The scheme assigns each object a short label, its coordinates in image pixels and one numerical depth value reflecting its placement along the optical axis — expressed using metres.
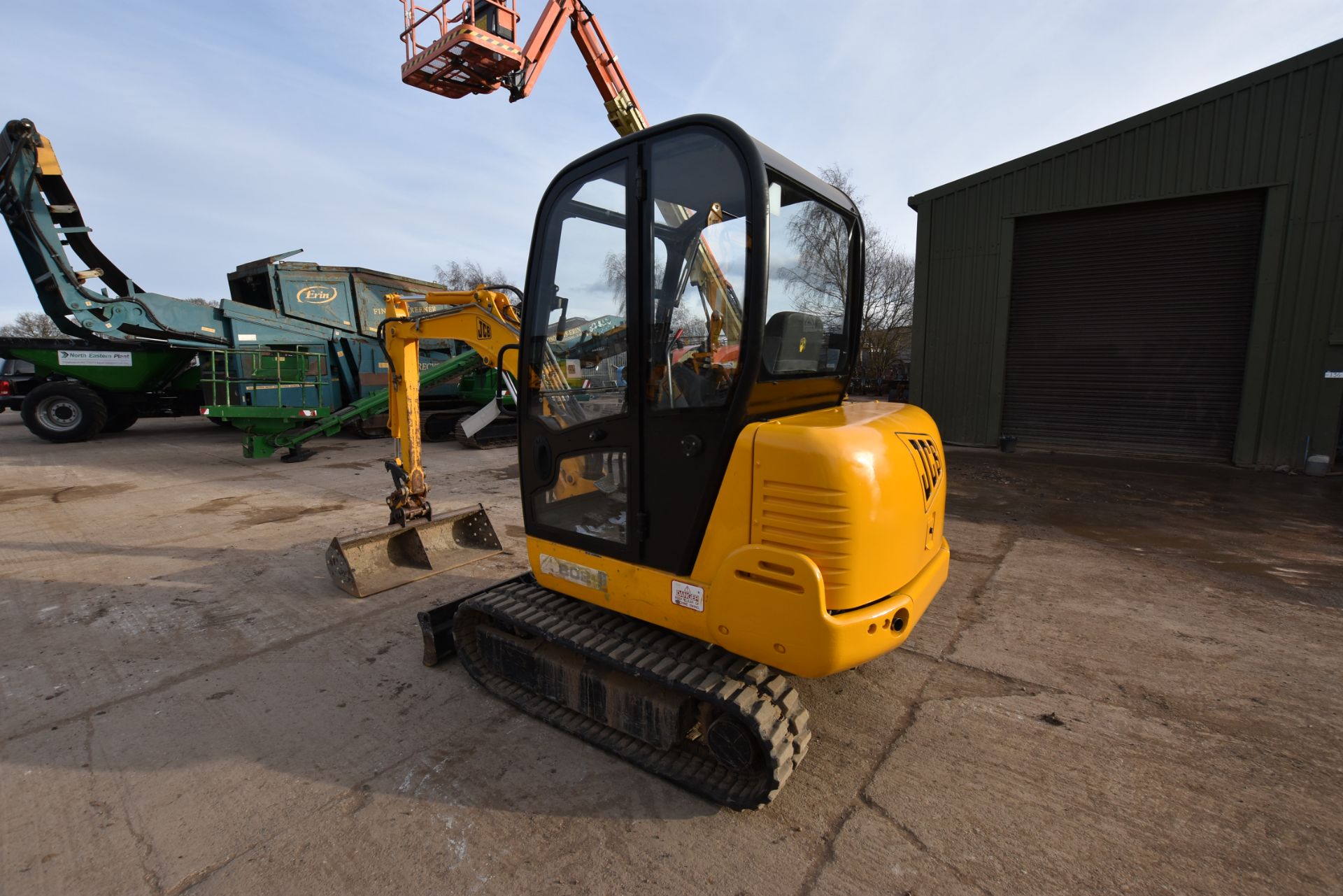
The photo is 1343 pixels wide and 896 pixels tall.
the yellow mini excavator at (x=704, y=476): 2.08
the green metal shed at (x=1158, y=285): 7.88
